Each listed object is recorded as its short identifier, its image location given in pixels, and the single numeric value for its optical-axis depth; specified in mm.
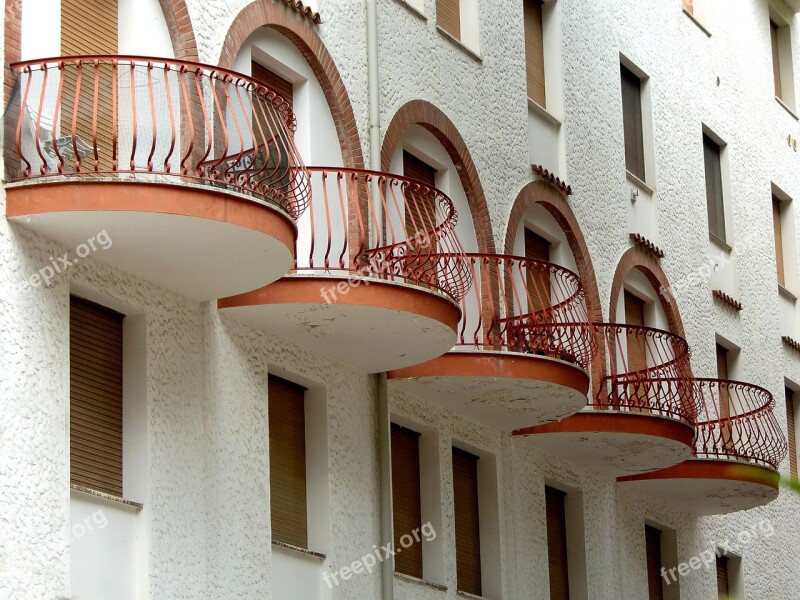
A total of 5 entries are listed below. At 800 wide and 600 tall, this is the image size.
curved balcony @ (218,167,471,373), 15758
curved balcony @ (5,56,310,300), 13312
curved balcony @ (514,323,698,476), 21250
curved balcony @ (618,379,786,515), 23844
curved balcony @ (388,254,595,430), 18312
